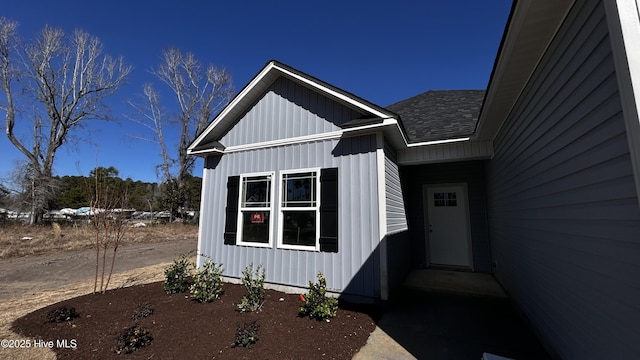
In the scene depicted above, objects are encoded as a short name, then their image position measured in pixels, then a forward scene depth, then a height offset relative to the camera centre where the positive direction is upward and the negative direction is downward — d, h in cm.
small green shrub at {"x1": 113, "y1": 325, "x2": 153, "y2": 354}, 271 -140
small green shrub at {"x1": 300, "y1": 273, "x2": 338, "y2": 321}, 346 -129
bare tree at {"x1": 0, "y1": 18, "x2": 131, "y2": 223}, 1541 +820
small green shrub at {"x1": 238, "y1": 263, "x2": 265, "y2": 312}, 378 -130
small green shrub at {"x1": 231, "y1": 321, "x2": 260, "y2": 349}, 279 -137
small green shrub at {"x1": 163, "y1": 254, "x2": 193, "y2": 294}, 471 -127
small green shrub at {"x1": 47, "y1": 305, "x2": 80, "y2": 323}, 345 -142
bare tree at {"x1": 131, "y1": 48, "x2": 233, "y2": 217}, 2058 +878
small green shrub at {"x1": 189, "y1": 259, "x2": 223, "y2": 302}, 422 -128
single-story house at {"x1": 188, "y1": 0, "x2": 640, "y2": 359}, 160 +42
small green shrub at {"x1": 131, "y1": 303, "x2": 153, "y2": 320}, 357 -143
